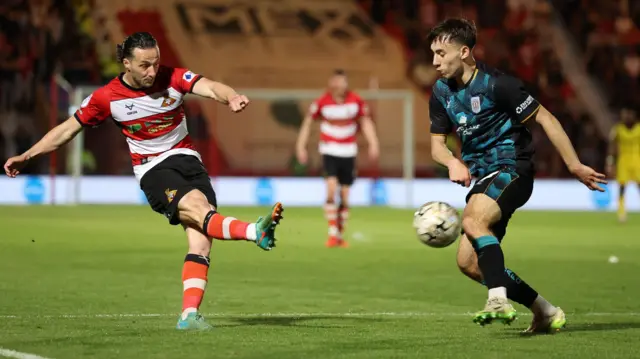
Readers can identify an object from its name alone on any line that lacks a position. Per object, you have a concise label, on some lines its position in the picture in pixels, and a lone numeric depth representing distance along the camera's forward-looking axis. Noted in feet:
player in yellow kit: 139.95
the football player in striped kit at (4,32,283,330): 45.68
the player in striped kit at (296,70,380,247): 100.78
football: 43.98
